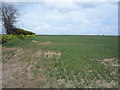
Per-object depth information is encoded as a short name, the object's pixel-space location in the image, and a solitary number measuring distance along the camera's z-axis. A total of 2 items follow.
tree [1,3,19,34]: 15.92
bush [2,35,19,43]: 9.86
